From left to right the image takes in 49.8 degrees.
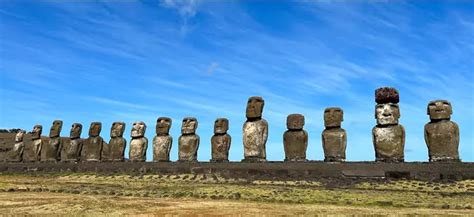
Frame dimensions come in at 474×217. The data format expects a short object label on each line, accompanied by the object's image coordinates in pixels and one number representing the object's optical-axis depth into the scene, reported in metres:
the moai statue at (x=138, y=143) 26.95
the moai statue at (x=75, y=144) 30.41
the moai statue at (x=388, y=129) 20.05
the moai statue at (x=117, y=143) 28.05
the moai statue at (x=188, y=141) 25.08
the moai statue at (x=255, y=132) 23.05
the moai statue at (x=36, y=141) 32.78
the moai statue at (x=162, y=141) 26.00
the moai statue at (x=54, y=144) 31.56
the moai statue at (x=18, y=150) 33.84
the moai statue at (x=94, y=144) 29.08
